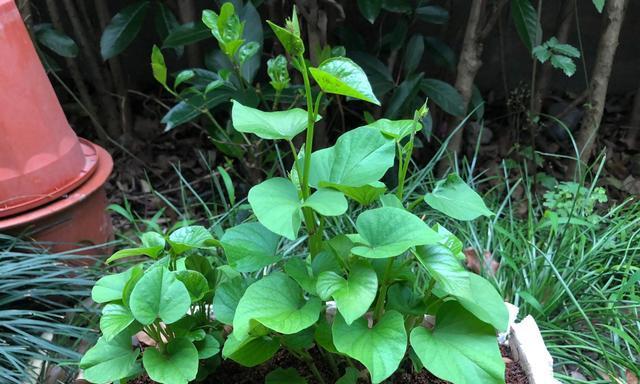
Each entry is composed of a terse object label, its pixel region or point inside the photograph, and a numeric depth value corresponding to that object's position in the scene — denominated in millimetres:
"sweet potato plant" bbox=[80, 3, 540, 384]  893
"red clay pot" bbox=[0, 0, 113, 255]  1645
